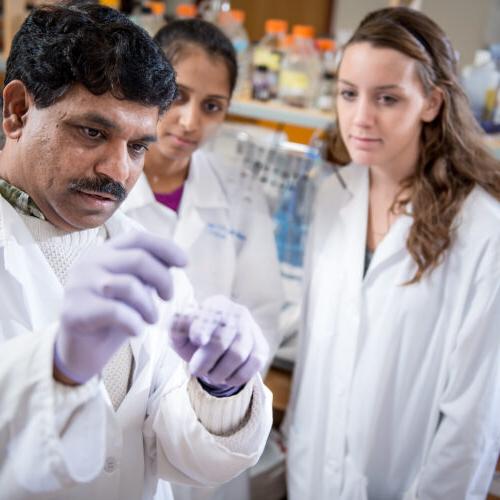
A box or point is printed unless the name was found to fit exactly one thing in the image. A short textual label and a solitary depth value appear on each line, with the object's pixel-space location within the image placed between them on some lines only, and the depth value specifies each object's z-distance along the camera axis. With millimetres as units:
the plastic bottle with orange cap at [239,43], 2013
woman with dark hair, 1479
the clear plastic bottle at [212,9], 2289
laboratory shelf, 1769
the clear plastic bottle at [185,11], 1924
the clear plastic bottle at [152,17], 2076
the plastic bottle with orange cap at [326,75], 1854
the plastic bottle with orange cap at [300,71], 1867
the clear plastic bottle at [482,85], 1869
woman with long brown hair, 1377
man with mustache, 638
